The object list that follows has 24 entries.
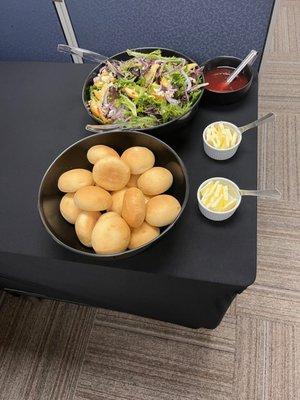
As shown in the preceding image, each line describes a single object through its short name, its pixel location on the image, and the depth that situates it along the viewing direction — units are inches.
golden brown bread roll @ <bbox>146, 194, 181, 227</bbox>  22.4
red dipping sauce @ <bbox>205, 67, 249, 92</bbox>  32.2
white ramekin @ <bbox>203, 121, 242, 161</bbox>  27.6
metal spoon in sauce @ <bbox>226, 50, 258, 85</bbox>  31.5
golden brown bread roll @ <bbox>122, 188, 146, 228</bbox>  22.1
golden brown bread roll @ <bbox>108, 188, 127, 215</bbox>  23.4
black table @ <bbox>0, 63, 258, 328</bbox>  24.1
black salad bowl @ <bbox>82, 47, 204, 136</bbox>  27.9
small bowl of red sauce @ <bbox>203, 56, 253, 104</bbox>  31.0
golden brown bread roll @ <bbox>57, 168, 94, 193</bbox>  24.0
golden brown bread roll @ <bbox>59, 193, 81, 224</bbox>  23.9
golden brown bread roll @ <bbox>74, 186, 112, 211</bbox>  22.3
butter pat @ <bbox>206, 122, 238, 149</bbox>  28.2
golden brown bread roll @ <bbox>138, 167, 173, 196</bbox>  24.1
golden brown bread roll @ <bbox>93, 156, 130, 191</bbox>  23.3
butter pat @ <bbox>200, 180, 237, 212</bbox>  25.0
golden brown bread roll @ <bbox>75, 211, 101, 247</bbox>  22.7
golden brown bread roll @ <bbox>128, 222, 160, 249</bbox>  22.4
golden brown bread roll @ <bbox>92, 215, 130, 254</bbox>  21.3
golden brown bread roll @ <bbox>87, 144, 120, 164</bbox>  25.3
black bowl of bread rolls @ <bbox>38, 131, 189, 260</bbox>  22.1
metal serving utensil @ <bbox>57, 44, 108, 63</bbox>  32.4
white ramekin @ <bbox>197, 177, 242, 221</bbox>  24.4
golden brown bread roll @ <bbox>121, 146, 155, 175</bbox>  24.7
